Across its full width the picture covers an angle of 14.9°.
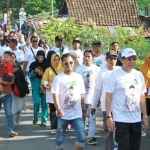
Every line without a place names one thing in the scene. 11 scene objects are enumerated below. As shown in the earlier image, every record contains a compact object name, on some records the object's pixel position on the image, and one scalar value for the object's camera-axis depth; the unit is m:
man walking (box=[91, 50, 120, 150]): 9.46
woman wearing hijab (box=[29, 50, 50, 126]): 12.44
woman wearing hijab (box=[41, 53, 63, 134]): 11.58
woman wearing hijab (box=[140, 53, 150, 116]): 10.65
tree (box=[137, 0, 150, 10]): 58.41
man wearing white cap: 7.57
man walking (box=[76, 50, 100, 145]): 10.78
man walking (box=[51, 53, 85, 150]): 8.55
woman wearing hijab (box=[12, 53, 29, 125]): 11.82
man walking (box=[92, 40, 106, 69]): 11.75
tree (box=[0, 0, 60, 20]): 67.31
